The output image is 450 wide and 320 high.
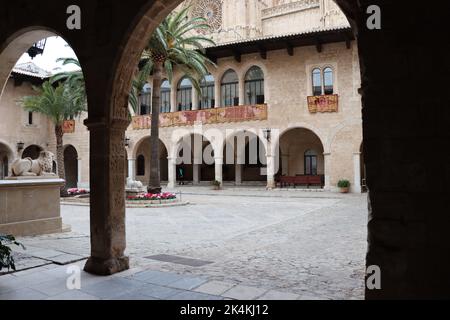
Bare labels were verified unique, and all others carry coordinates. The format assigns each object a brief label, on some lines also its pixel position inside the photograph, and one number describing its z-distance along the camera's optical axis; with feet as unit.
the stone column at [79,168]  96.07
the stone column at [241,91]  77.15
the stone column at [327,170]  67.46
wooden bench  72.02
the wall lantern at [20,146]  91.66
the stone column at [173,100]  84.99
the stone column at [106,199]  14.75
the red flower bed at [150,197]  49.37
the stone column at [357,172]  65.04
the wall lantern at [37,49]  32.10
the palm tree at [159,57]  53.21
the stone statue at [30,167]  24.41
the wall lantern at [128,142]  88.58
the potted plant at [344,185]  64.80
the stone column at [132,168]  89.08
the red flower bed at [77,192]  61.77
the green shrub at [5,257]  12.80
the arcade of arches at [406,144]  8.77
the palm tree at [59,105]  68.13
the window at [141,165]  102.94
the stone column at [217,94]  80.22
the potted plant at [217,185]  78.12
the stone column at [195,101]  82.52
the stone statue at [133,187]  54.08
